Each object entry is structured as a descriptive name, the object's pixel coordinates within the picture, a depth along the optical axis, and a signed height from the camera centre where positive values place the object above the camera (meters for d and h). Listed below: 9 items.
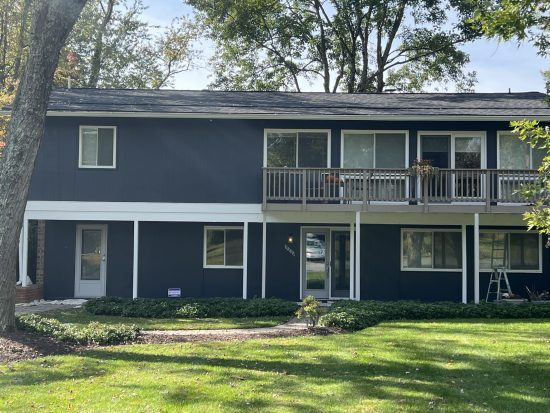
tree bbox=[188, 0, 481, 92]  31.64 +10.42
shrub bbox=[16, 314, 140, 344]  10.71 -1.71
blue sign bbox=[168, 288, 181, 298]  18.67 -1.67
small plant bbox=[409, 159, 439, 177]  16.72 +1.91
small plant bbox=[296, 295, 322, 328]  12.48 -1.50
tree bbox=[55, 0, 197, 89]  32.52 +10.32
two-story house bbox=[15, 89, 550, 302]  17.25 +1.09
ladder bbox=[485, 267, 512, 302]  17.62 -1.24
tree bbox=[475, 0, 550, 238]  8.35 +3.09
